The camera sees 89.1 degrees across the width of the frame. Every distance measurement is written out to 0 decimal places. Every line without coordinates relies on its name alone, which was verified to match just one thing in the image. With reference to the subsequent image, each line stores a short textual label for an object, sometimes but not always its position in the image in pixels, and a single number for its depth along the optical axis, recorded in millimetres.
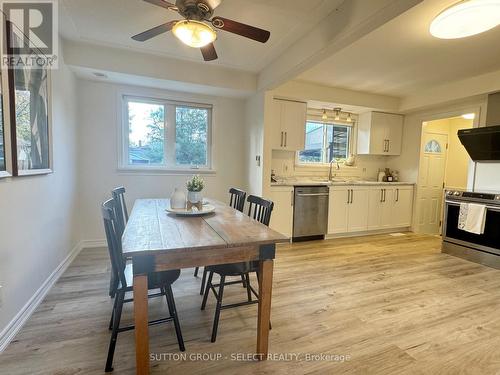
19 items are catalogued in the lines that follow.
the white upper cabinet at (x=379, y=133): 4711
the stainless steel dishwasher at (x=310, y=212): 3961
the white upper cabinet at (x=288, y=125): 3979
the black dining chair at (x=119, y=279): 1473
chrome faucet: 4716
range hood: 3293
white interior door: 4824
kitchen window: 4785
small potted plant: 2256
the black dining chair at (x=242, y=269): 1756
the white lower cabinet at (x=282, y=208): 3822
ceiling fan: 1672
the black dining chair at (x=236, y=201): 2406
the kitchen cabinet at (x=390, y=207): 4570
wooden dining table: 1295
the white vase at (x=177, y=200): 2191
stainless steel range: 3176
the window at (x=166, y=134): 3664
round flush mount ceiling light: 1749
